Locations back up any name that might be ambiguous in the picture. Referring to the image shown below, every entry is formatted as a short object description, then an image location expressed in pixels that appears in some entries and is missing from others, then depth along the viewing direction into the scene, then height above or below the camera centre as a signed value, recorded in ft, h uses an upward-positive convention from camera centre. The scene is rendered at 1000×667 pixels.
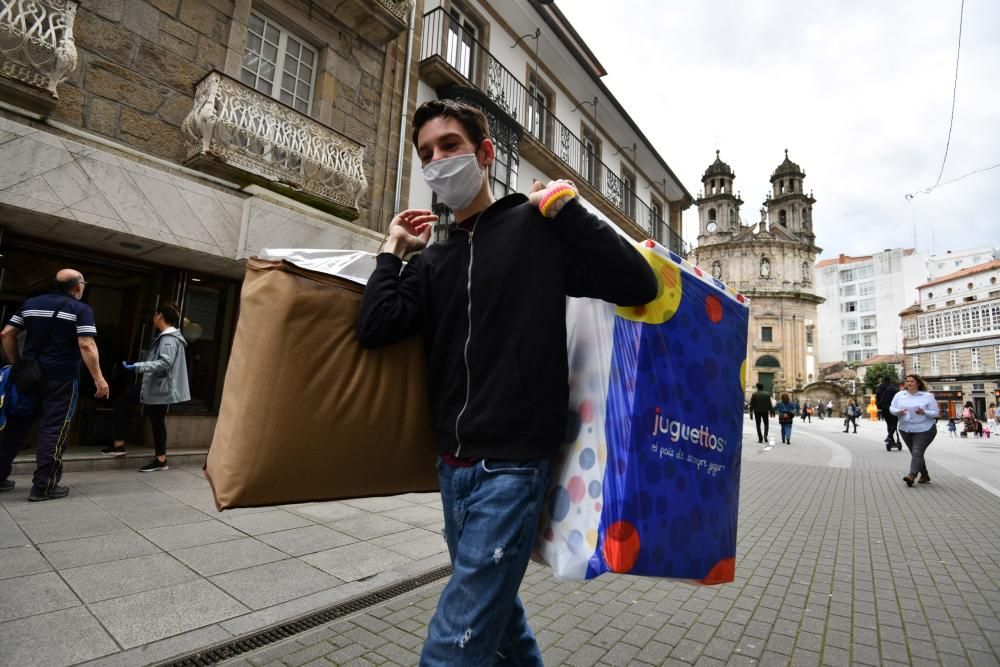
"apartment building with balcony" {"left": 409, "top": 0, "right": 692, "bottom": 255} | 37.11 +26.17
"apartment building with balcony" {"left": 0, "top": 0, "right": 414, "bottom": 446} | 20.18 +10.32
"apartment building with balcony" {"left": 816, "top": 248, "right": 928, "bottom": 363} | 267.59 +58.30
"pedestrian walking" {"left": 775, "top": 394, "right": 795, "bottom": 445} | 58.13 -1.14
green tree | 217.54 +15.33
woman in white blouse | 27.71 -0.50
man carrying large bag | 4.56 +0.32
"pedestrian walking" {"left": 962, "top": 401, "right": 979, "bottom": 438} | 87.92 -1.22
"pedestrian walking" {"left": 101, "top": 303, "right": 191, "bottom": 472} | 21.90 -0.30
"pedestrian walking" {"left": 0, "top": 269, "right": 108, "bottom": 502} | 16.35 +0.03
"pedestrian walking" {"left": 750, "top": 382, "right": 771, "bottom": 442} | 56.97 -0.12
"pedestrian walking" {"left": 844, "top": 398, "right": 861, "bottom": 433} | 90.99 -0.63
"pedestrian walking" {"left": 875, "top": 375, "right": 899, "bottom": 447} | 46.42 +0.86
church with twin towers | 233.14 +65.24
